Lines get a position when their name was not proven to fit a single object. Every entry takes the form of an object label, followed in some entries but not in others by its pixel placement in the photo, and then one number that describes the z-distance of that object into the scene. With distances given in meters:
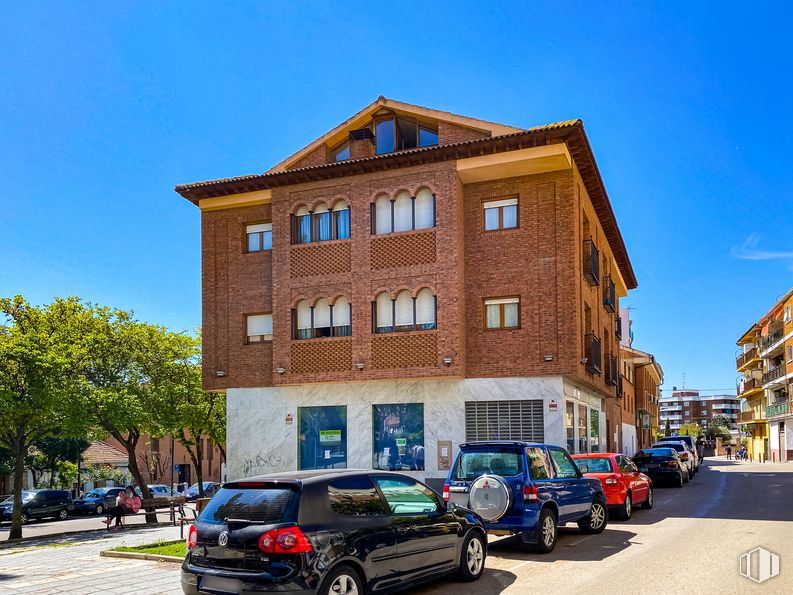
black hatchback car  7.50
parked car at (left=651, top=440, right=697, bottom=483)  33.12
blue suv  11.92
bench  22.70
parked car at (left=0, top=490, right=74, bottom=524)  35.41
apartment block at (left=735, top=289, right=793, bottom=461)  62.72
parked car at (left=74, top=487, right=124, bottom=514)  40.50
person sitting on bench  24.61
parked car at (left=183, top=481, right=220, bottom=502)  42.59
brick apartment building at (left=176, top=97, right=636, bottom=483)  22.88
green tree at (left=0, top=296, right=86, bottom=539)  22.34
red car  16.86
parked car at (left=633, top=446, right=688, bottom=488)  29.44
